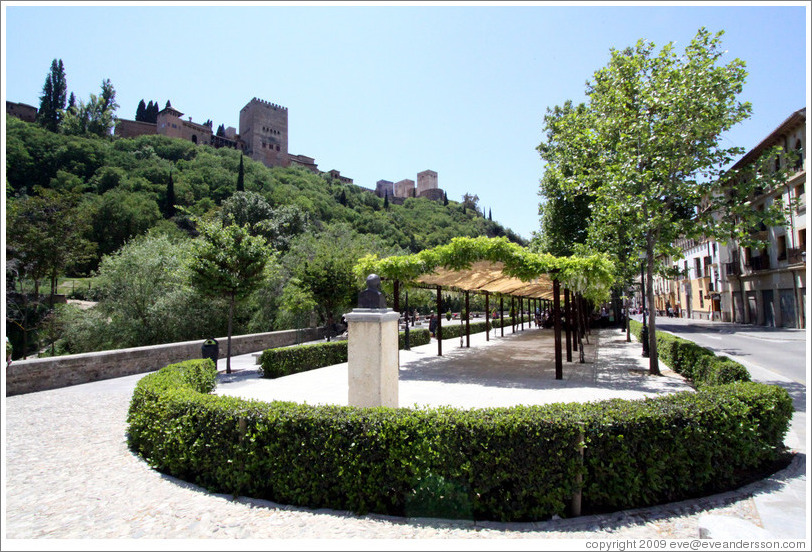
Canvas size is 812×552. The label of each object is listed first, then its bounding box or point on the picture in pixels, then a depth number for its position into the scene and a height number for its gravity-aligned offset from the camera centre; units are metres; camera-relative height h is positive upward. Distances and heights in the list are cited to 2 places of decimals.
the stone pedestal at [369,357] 6.31 -0.78
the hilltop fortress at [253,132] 96.00 +42.05
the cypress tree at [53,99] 79.06 +40.53
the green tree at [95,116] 77.06 +38.33
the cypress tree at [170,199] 63.75 +16.37
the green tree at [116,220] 49.53 +10.52
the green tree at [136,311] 19.84 -0.10
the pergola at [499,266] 10.88 +1.00
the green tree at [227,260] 12.34 +1.38
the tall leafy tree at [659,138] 11.19 +4.48
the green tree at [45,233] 22.73 +4.26
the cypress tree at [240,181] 74.88 +22.19
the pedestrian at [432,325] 25.78 -1.33
